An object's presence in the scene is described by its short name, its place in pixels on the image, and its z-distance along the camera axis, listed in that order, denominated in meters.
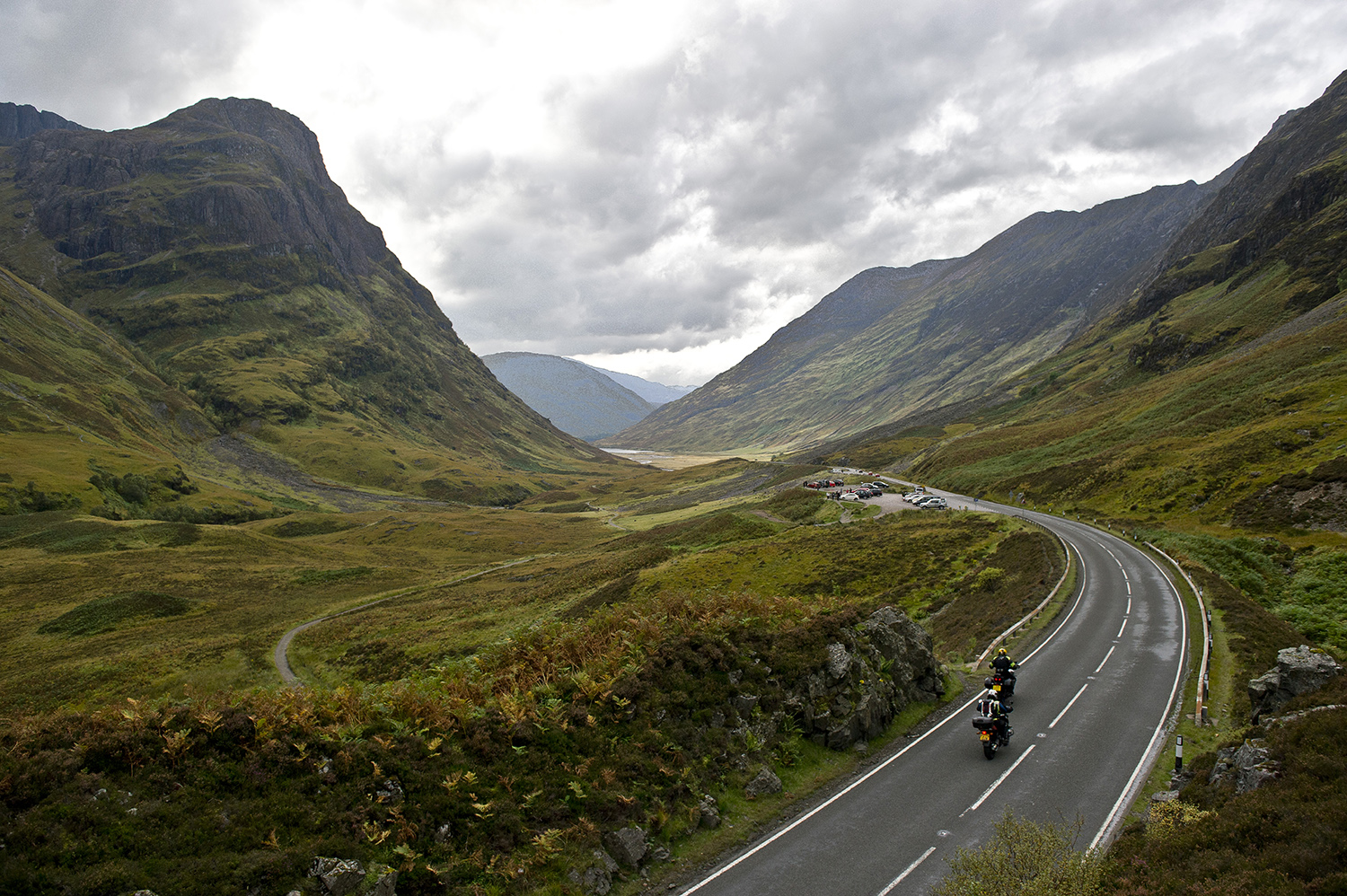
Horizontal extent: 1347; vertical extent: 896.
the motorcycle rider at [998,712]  19.27
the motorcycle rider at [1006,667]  21.48
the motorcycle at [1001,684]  21.16
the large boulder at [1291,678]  15.29
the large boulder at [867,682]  19.98
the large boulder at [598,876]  13.20
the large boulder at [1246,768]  12.38
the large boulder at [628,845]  14.23
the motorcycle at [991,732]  19.17
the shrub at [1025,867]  10.95
